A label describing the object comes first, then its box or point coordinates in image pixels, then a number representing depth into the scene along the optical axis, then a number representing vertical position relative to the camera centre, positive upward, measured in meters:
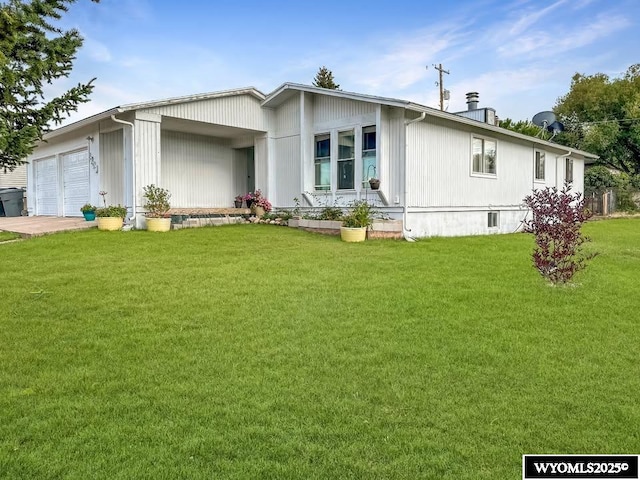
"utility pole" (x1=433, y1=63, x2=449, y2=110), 28.59 +8.54
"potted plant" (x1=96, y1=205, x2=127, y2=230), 12.14 +0.07
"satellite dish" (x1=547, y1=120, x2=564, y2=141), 26.90 +5.15
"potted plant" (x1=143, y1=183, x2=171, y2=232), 11.98 +0.27
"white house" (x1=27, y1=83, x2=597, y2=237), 12.03 +1.83
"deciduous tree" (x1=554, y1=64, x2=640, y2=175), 30.25 +6.70
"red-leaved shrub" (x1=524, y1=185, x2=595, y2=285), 6.43 -0.21
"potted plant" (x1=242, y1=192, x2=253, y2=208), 14.70 +0.61
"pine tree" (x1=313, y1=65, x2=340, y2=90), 38.19 +11.41
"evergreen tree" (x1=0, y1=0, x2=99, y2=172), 3.58 +1.23
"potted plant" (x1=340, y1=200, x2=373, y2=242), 10.79 -0.15
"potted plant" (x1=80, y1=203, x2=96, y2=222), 13.34 +0.19
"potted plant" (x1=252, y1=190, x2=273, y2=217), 14.47 +0.38
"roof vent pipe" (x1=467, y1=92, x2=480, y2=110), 19.80 +4.95
